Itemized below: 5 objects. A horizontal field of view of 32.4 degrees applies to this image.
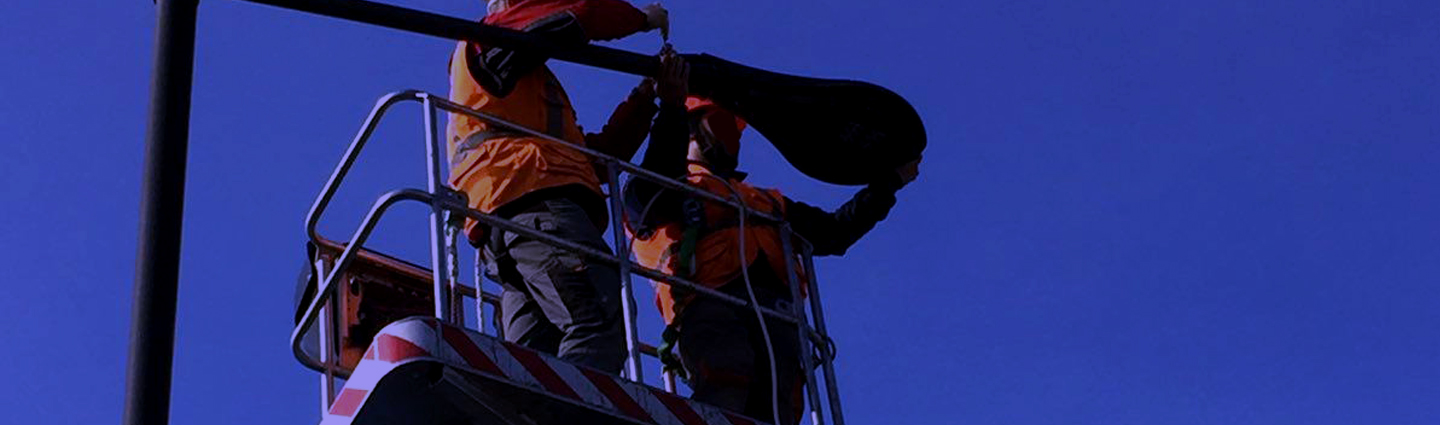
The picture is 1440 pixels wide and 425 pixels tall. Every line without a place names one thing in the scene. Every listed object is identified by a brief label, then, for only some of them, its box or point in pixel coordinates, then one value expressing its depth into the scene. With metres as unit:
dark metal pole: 6.06
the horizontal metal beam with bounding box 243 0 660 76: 8.51
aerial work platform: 7.57
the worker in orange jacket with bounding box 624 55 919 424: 9.55
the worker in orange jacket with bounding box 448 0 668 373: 8.55
